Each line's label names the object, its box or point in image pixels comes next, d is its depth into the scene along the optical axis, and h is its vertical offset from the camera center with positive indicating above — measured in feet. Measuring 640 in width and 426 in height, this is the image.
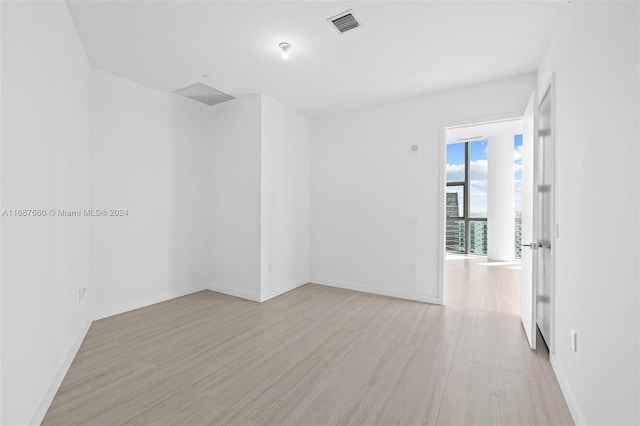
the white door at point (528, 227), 8.29 -0.45
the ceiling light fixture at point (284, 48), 8.54 +4.82
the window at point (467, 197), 24.63 +1.28
